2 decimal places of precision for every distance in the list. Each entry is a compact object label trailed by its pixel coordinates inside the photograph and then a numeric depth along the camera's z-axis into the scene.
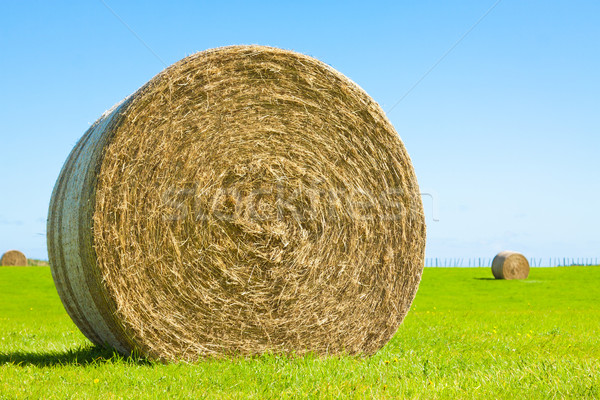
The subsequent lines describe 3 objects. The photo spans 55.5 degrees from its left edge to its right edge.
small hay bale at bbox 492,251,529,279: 22.97
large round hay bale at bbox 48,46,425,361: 5.11
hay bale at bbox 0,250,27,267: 26.28
